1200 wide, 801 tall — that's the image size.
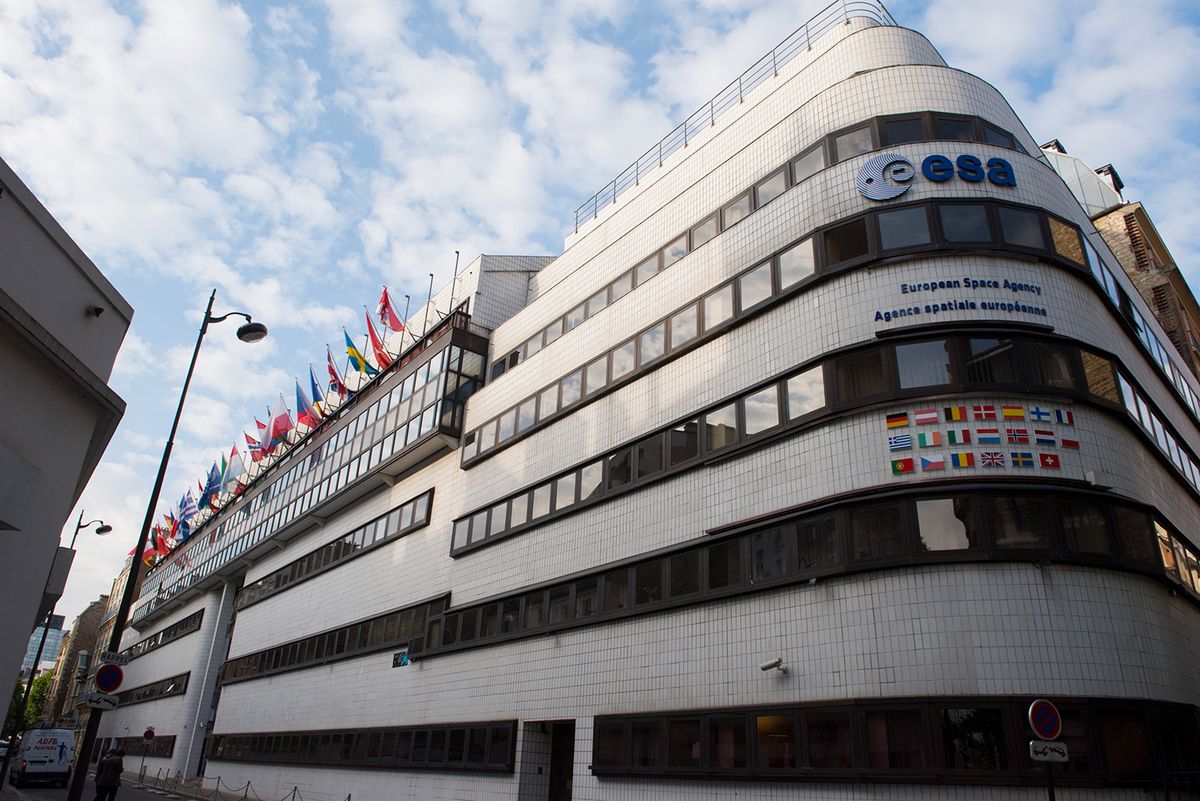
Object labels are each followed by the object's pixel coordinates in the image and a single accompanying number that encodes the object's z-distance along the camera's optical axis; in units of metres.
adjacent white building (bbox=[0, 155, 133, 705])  13.54
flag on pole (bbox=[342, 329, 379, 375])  40.06
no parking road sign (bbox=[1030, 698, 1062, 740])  10.93
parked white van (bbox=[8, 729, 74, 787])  41.06
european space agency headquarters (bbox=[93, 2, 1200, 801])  14.02
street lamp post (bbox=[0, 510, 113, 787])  28.31
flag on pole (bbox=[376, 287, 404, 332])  38.11
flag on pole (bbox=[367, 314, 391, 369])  38.75
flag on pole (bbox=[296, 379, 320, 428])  44.60
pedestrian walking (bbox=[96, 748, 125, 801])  22.23
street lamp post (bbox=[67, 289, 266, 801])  15.07
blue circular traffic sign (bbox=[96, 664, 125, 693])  14.77
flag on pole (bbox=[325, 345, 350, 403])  42.97
